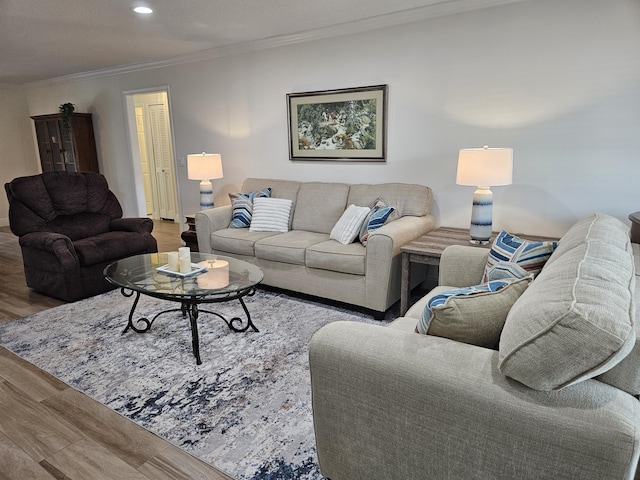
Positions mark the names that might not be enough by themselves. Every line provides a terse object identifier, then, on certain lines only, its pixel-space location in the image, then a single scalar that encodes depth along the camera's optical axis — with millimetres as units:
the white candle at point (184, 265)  2785
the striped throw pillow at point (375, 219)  3275
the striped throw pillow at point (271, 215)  3982
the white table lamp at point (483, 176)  2869
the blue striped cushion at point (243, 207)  4066
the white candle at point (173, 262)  2805
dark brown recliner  3602
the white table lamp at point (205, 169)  4465
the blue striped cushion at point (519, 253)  2023
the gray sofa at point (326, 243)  3115
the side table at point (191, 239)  4621
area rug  1904
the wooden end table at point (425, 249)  2938
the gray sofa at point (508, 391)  996
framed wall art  3838
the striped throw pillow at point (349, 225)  3395
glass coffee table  2514
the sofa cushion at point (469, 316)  1323
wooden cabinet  6266
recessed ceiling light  3189
